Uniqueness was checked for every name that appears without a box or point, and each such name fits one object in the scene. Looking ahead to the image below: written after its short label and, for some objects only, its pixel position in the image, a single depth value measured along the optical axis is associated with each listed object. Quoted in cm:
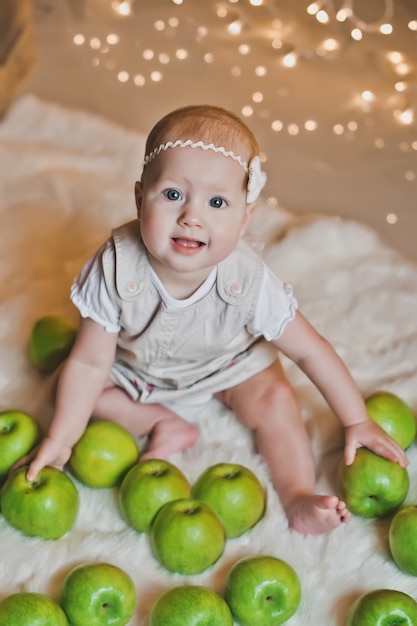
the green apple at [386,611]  111
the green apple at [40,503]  122
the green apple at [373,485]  129
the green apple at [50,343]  150
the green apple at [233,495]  126
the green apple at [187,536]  119
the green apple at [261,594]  115
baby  117
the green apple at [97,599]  113
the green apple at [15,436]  131
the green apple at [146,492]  125
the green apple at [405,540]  121
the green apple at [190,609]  110
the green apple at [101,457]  132
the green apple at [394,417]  140
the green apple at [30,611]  108
